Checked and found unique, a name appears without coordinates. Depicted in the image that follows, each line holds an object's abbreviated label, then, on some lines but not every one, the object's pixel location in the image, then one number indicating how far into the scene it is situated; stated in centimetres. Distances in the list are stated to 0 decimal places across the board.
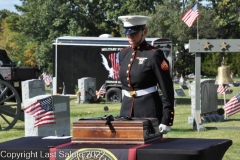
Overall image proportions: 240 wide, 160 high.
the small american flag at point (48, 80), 4534
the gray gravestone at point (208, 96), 1862
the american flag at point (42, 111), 1247
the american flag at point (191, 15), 2219
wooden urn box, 498
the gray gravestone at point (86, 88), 2873
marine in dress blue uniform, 591
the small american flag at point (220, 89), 2392
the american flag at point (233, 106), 1719
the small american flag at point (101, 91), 2886
